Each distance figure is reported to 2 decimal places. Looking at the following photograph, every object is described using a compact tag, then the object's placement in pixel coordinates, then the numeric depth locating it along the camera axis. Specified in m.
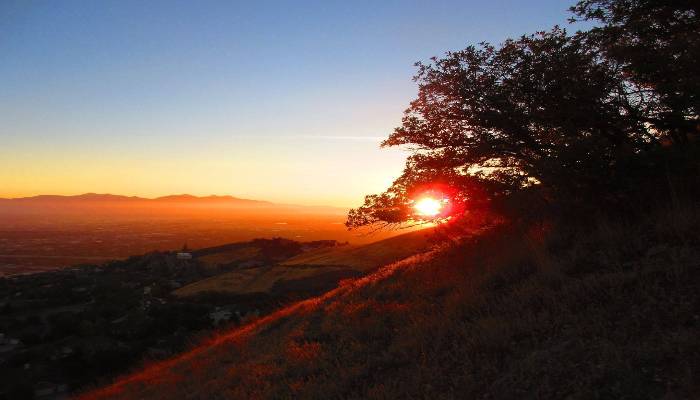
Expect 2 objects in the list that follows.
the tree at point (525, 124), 9.02
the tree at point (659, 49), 8.83
